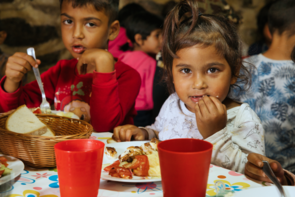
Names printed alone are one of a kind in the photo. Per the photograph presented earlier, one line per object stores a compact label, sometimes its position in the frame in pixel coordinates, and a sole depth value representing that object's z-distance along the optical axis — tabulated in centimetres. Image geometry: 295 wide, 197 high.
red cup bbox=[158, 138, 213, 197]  46
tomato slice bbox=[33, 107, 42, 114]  119
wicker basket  73
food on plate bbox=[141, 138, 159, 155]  85
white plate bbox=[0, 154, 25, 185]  62
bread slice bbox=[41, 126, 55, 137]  93
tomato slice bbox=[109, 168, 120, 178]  68
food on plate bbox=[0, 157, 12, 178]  64
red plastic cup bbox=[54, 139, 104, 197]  48
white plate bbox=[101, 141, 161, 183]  64
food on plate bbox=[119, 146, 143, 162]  74
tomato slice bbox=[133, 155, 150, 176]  70
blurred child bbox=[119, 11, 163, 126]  296
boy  143
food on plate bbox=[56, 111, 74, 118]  122
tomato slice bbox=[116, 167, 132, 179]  67
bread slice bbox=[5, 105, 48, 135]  89
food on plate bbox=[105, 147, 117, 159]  83
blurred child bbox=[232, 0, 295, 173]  180
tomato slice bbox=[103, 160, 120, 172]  74
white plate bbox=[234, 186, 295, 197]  53
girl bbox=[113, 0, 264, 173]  98
